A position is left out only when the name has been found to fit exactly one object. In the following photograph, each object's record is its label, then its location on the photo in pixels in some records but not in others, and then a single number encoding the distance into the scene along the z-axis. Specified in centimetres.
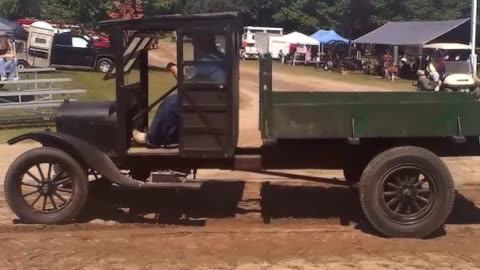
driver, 729
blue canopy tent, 5438
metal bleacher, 1712
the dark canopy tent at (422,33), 3781
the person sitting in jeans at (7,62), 2200
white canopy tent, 5300
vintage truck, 718
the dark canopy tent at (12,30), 3071
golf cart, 977
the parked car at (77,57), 3219
